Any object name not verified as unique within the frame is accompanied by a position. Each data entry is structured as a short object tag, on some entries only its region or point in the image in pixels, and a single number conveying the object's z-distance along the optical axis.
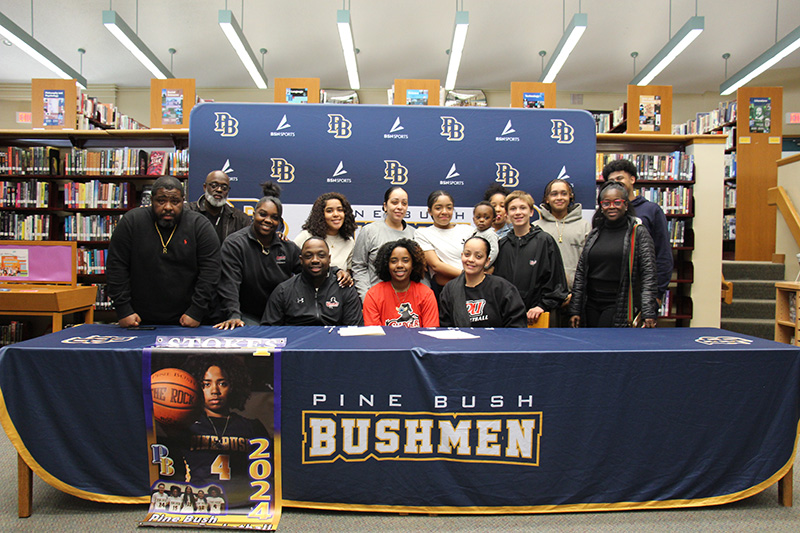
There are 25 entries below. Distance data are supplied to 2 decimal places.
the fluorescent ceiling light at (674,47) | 5.23
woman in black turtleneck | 2.40
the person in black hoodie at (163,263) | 2.07
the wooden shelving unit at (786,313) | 4.05
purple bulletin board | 3.90
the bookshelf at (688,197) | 4.60
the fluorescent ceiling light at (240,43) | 5.27
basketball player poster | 1.60
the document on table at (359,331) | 1.89
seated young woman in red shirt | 2.31
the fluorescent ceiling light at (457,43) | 5.23
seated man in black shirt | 2.29
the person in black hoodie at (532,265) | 2.62
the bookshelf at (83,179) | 4.74
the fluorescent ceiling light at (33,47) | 5.24
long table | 1.60
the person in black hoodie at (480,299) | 2.27
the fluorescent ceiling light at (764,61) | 5.57
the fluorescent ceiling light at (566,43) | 5.30
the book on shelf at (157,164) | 4.71
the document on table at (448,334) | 1.86
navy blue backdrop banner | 3.62
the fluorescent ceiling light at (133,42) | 5.09
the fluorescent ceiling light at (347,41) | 5.21
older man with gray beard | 2.84
